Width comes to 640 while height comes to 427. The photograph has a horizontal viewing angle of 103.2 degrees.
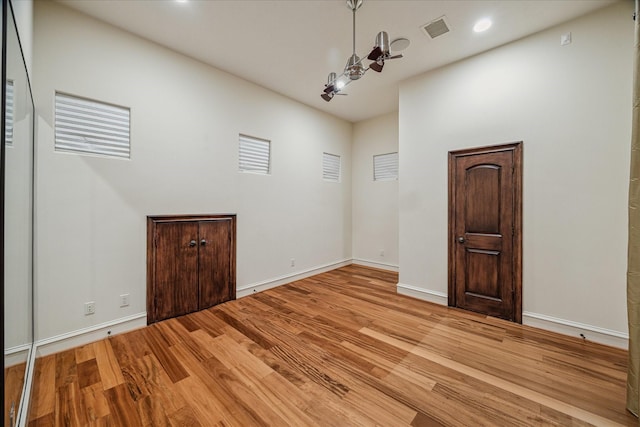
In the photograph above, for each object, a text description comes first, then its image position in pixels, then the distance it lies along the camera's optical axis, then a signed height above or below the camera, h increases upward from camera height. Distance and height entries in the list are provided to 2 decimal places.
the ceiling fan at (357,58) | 2.00 +1.29
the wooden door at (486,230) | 2.98 -0.21
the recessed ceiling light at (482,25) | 2.64 +2.01
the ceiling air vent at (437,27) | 2.65 +2.01
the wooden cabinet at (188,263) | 2.96 -0.65
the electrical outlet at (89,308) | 2.52 -0.96
